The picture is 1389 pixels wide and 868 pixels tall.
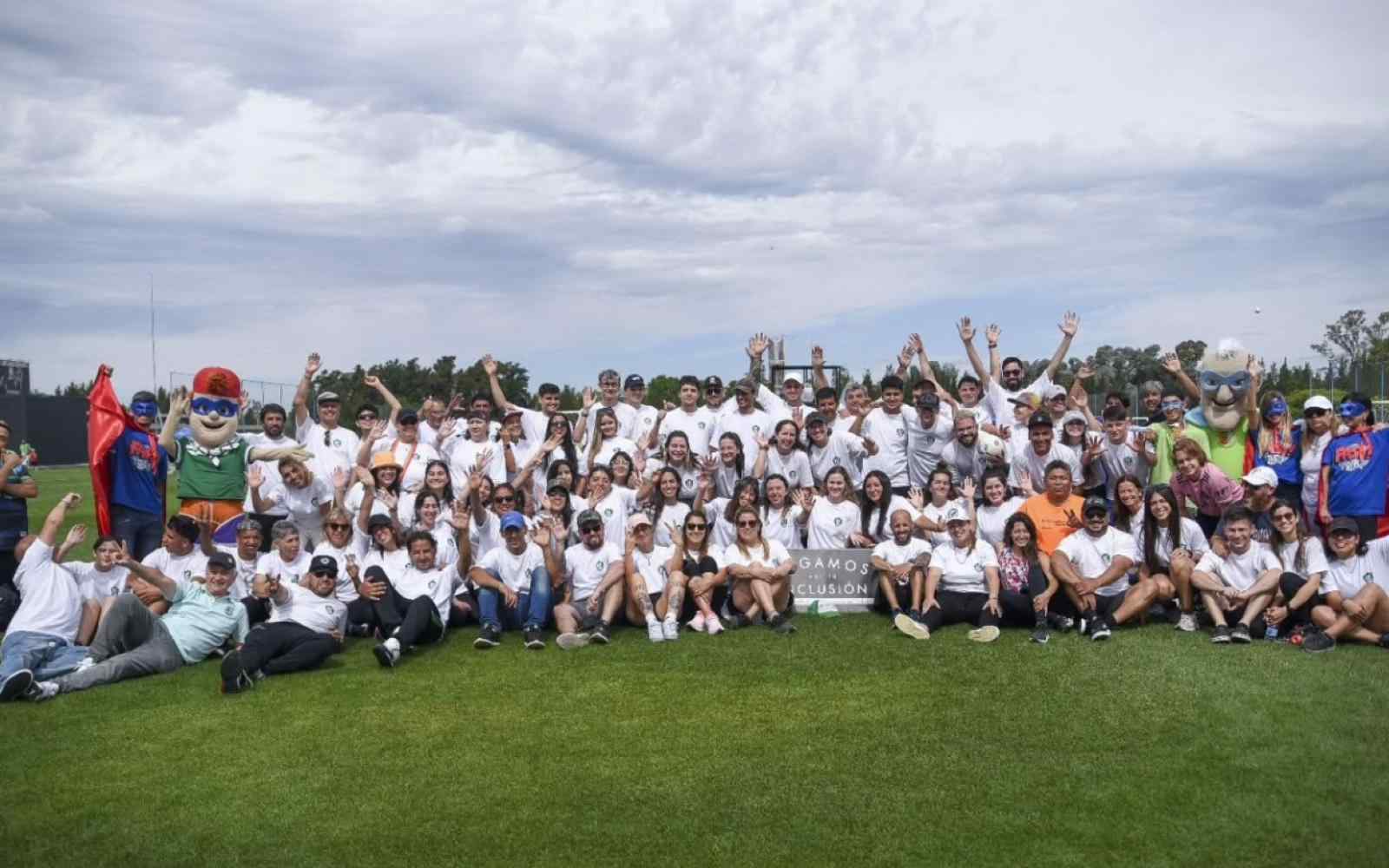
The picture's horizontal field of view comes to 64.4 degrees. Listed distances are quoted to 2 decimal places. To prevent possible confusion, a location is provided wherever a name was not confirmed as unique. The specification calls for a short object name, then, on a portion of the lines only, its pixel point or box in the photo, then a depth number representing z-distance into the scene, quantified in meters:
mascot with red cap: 10.03
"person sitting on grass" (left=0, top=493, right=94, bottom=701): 7.69
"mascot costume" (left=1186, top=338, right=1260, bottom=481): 9.51
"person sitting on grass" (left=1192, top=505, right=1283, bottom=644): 8.41
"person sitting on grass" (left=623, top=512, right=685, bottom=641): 9.05
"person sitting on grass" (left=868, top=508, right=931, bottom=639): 9.34
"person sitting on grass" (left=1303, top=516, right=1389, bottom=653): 8.02
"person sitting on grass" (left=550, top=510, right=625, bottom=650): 9.09
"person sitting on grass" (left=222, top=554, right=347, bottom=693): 7.71
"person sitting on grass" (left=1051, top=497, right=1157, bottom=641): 8.84
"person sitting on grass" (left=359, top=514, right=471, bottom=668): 8.68
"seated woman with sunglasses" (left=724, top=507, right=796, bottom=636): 9.38
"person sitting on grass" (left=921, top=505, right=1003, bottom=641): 9.07
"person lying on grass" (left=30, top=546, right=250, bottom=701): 7.80
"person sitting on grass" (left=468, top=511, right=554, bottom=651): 8.98
